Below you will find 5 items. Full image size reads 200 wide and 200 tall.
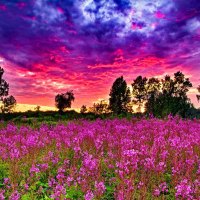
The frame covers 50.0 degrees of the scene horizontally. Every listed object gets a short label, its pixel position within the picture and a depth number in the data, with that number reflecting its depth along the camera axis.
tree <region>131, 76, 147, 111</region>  39.01
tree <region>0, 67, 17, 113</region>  35.75
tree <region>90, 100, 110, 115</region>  38.56
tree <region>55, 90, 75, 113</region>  39.83
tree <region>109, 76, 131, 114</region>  38.67
